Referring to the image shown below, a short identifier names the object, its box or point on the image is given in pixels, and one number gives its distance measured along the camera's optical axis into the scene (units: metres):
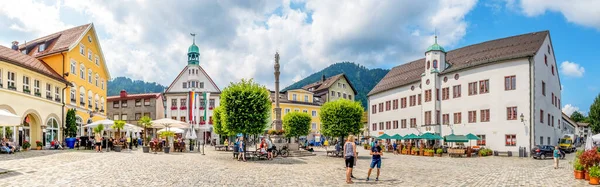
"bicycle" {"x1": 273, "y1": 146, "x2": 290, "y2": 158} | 30.05
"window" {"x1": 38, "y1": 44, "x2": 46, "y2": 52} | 39.71
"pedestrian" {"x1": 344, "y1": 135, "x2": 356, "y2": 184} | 14.92
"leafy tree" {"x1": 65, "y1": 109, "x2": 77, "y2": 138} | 36.47
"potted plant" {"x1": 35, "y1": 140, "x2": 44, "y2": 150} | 30.67
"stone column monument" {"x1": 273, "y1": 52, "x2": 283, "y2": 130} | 37.12
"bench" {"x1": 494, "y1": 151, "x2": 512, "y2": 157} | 37.94
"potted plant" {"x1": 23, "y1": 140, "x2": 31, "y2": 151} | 28.62
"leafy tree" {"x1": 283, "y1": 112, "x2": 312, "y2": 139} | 51.47
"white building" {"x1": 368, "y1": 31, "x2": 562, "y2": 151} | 37.91
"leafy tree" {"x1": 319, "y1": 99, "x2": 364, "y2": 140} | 33.66
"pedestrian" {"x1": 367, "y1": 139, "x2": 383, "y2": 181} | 15.48
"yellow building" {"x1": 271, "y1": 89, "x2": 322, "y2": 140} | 74.00
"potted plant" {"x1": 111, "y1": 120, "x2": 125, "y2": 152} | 34.65
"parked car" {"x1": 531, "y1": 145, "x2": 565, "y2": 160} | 33.62
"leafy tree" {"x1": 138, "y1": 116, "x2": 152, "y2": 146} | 37.48
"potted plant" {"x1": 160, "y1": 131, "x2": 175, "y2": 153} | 34.50
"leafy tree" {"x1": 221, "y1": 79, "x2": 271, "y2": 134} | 25.77
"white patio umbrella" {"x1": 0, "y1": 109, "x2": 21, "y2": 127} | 16.83
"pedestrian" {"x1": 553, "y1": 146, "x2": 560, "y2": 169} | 22.94
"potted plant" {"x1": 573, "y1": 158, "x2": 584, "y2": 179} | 17.00
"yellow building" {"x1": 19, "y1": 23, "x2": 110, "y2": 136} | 37.78
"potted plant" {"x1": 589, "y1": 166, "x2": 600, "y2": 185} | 15.16
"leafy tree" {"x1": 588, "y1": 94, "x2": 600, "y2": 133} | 66.12
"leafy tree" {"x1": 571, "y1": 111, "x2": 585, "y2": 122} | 129.48
